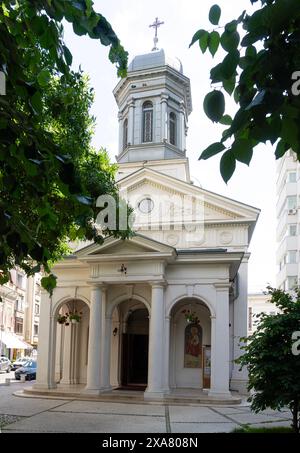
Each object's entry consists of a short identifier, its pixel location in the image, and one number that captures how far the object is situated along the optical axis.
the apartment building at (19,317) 54.94
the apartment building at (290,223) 52.91
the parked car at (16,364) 43.53
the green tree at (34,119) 3.26
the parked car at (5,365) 43.50
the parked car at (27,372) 33.72
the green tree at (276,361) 10.02
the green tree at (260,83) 2.41
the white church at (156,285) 21.19
